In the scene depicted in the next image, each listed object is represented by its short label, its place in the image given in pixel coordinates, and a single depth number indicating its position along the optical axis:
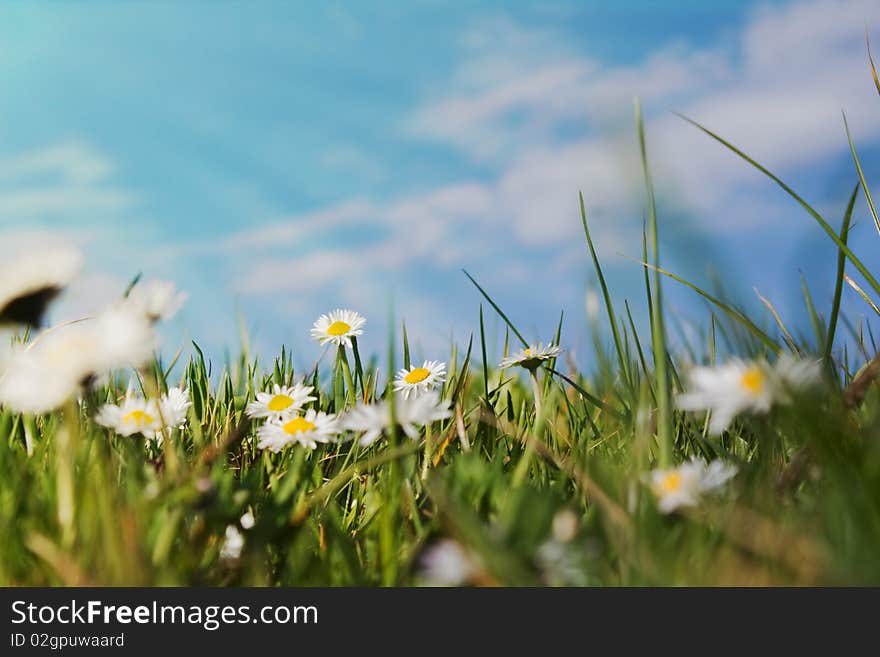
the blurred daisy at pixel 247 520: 0.53
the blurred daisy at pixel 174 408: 0.57
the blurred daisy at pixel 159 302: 0.55
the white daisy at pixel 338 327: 0.65
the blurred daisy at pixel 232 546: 0.51
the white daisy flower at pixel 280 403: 0.58
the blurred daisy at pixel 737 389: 0.47
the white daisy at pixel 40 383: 0.52
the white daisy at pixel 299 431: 0.56
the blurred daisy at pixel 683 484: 0.49
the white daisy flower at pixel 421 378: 0.63
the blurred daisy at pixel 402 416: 0.53
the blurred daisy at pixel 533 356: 0.61
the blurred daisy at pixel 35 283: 0.57
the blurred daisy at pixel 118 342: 0.52
